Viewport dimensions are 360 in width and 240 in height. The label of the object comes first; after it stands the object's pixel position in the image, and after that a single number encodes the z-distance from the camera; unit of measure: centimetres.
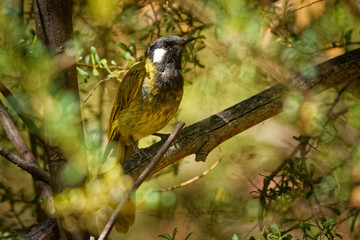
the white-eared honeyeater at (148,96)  444
